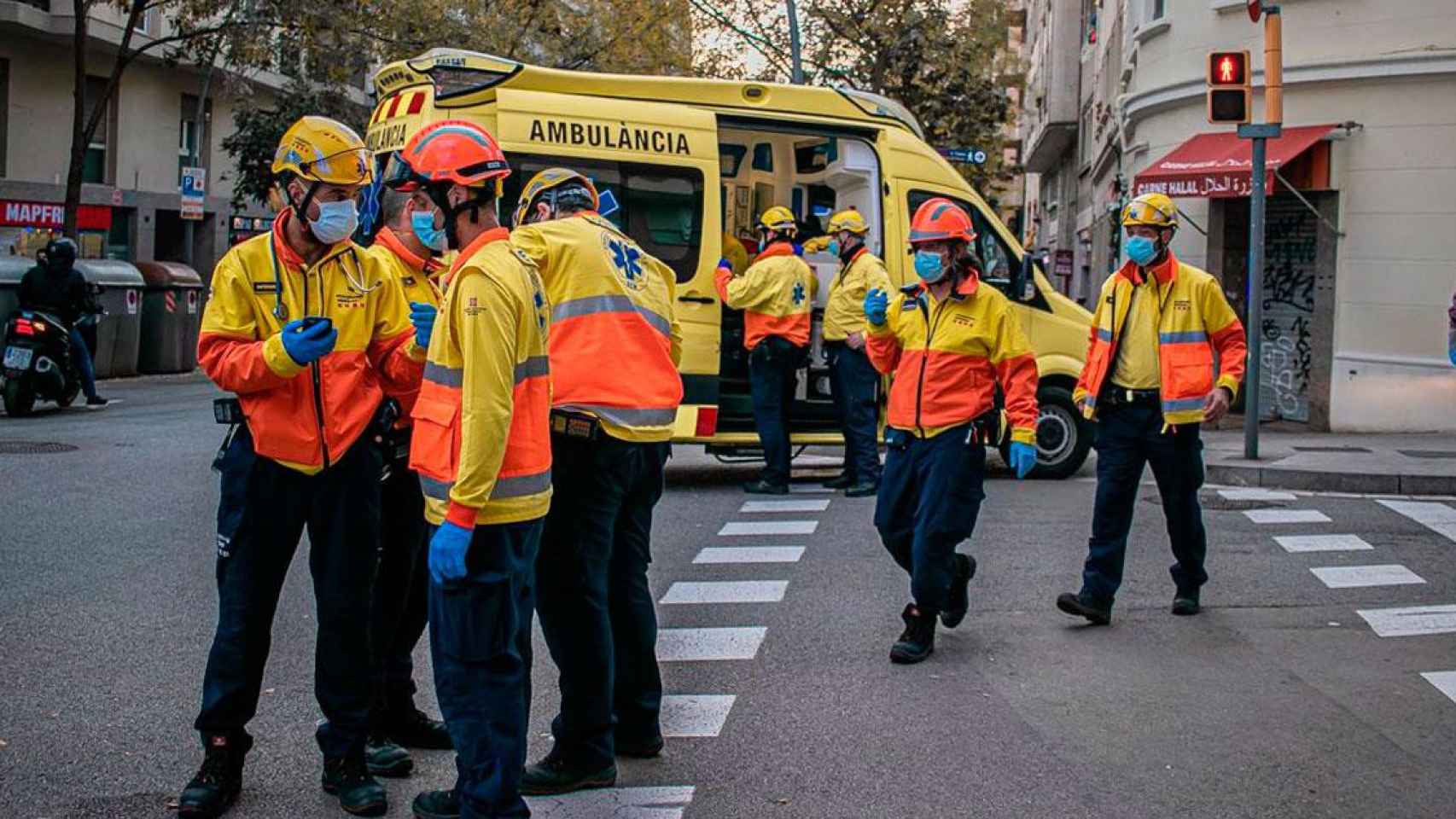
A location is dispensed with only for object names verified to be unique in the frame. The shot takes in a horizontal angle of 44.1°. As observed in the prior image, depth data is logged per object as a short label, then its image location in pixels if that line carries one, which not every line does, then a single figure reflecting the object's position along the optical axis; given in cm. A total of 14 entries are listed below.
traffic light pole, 1495
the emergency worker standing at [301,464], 523
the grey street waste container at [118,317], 2338
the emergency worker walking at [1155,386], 827
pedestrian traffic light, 1492
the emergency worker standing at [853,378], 1274
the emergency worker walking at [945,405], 741
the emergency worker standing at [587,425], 543
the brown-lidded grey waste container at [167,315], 2481
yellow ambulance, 1207
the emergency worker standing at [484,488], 448
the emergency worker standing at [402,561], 564
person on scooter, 1781
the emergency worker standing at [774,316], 1262
